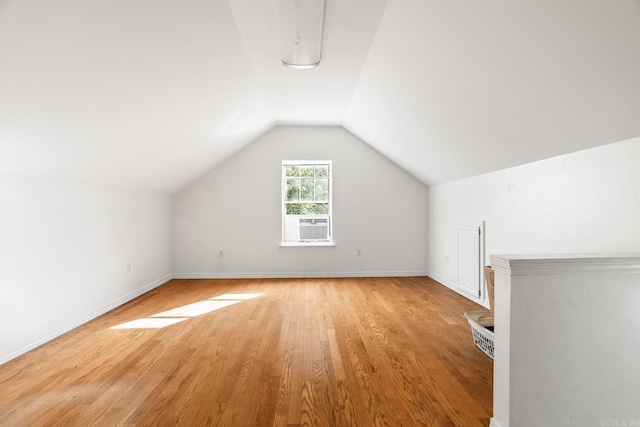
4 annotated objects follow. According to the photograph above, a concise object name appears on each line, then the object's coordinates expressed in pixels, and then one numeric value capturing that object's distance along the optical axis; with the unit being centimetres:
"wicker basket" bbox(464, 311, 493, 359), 262
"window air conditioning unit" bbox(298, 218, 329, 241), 642
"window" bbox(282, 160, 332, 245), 640
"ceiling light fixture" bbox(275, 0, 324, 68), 229
